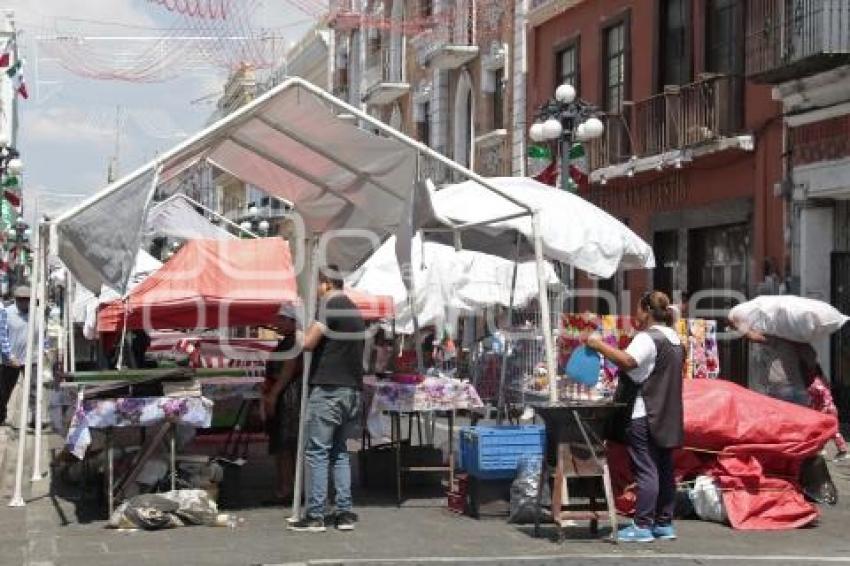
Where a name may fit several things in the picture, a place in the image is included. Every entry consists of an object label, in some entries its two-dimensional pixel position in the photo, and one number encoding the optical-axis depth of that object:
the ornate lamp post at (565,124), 18.83
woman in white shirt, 9.00
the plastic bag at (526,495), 9.86
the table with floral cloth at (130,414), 9.73
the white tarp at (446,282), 16.98
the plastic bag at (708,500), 10.09
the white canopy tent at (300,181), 10.06
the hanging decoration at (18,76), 32.19
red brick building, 18.95
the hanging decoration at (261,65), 27.53
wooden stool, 9.11
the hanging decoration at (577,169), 20.25
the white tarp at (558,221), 11.78
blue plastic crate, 10.07
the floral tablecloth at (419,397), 10.72
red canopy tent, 13.55
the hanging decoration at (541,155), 19.89
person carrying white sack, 12.08
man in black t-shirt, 9.43
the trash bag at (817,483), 10.90
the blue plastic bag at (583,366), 10.09
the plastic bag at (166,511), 9.58
